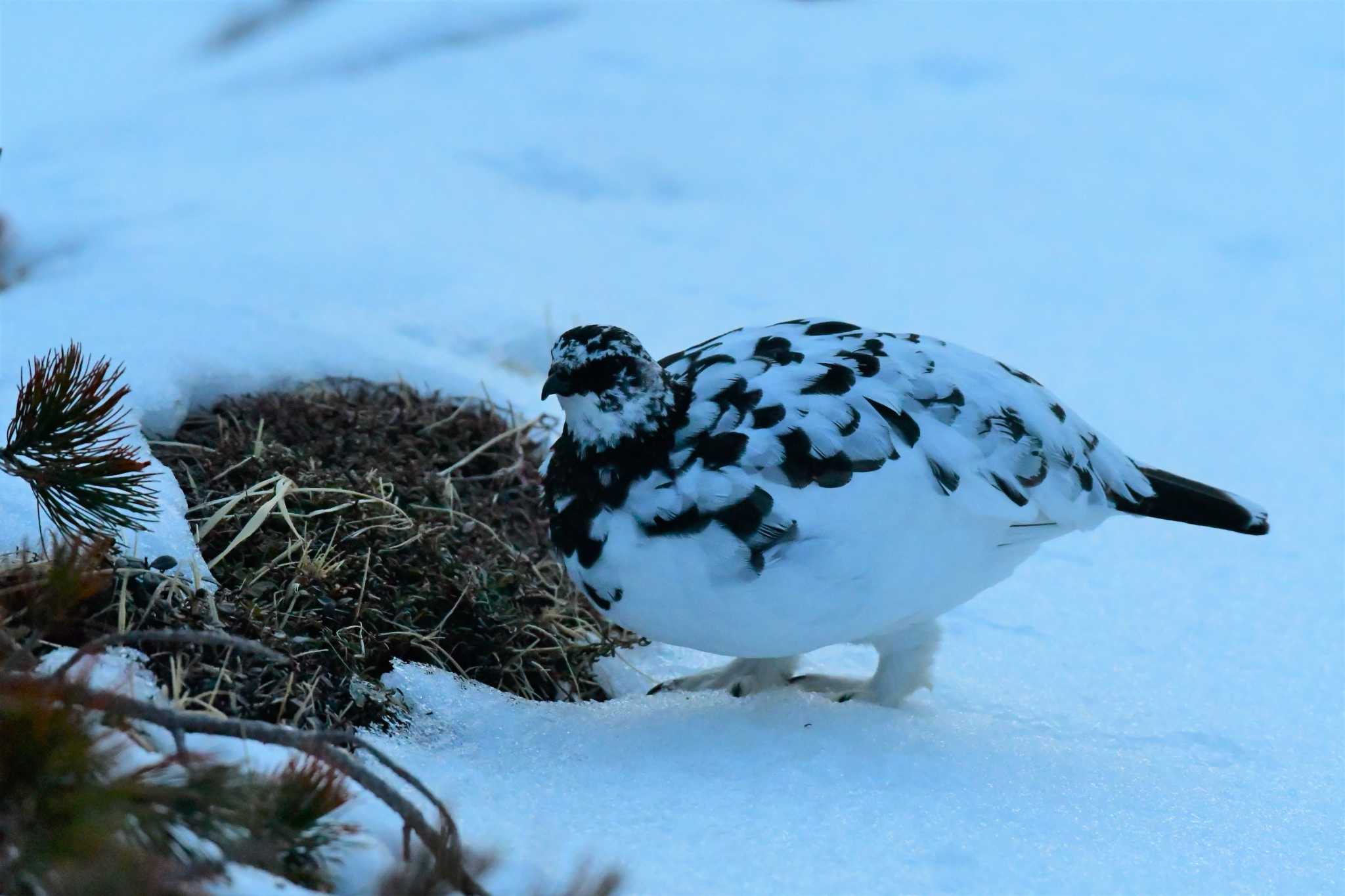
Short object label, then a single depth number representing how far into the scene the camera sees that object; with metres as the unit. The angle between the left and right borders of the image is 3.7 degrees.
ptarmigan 8.14
